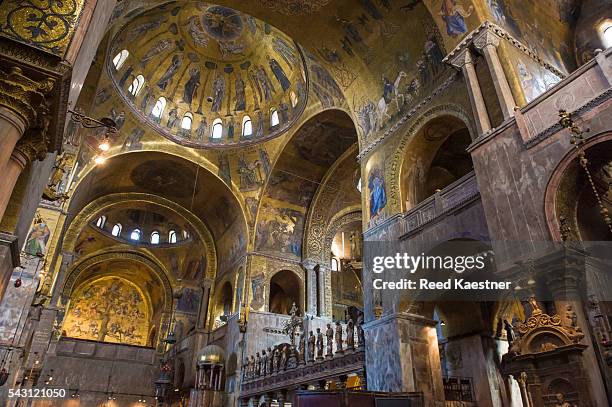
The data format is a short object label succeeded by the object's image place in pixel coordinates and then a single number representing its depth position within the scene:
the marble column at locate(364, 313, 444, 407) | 8.71
